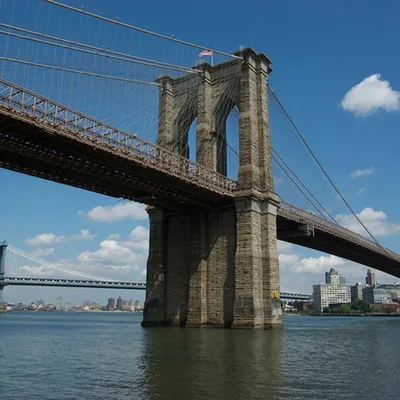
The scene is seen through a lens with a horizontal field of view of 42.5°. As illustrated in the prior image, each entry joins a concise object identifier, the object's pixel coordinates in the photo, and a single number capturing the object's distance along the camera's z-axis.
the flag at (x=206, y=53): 47.50
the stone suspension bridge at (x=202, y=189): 36.69
